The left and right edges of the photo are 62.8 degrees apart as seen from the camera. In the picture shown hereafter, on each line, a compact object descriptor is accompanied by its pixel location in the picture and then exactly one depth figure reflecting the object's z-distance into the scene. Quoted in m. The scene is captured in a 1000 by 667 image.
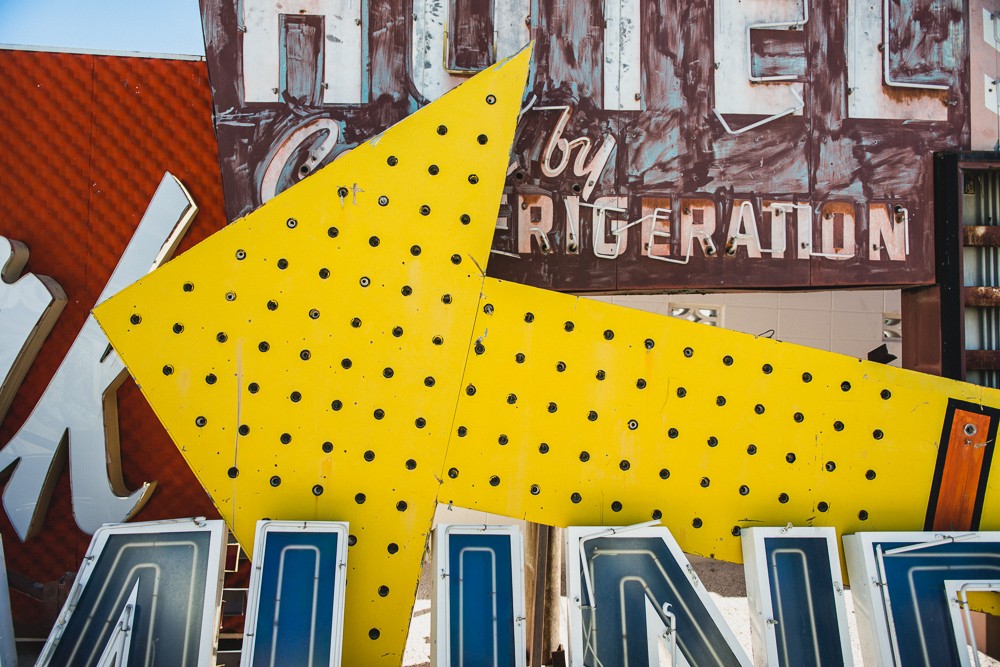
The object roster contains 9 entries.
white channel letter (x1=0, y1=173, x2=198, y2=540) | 6.64
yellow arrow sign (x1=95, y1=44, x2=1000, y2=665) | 5.10
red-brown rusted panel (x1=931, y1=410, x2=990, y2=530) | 5.48
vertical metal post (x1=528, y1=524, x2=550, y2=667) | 7.02
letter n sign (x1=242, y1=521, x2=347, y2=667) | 4.59
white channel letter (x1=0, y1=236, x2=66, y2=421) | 6.63
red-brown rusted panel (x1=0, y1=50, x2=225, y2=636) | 6.95
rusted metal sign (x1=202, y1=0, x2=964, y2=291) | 6.43
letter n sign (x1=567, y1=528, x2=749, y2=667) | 4.79
